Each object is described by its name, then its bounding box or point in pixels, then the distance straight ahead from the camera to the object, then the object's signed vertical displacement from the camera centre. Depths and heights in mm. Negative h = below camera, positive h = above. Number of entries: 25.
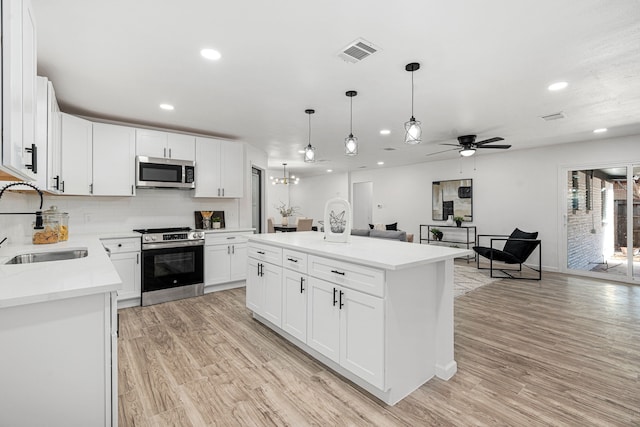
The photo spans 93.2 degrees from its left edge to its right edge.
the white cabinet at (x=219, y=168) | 4566 +711
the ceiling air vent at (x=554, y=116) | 3864 +1289
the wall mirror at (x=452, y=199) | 7223 +384
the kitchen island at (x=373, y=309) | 1925 -688
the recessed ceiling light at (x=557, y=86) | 2939 +1281
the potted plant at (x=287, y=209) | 10945 +174
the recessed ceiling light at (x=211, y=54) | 2342 +1259
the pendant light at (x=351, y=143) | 3113 +730
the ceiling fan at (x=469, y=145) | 4875 +1125
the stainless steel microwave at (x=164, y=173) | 4066 +567
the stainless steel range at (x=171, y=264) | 3885 -680
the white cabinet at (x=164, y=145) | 4109 +971
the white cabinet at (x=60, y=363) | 1157 -614
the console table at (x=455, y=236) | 7211 -532
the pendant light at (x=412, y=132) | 2691 +733
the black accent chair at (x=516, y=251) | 5391 -671
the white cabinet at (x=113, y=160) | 3811 +692
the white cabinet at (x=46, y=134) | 2273 +640
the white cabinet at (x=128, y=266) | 3738 -662
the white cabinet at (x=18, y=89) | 1062 +502
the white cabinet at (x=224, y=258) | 4438 -677
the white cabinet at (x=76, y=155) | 3525 +695
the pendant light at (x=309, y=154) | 3500 +696
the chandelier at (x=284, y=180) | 9016 +1077
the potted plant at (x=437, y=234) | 7496 -489
